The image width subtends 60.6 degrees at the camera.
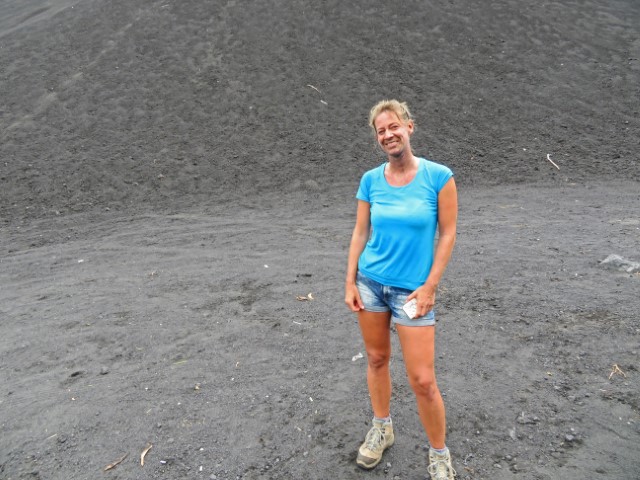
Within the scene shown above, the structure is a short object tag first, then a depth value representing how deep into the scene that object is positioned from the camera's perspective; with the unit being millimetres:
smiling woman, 2648
